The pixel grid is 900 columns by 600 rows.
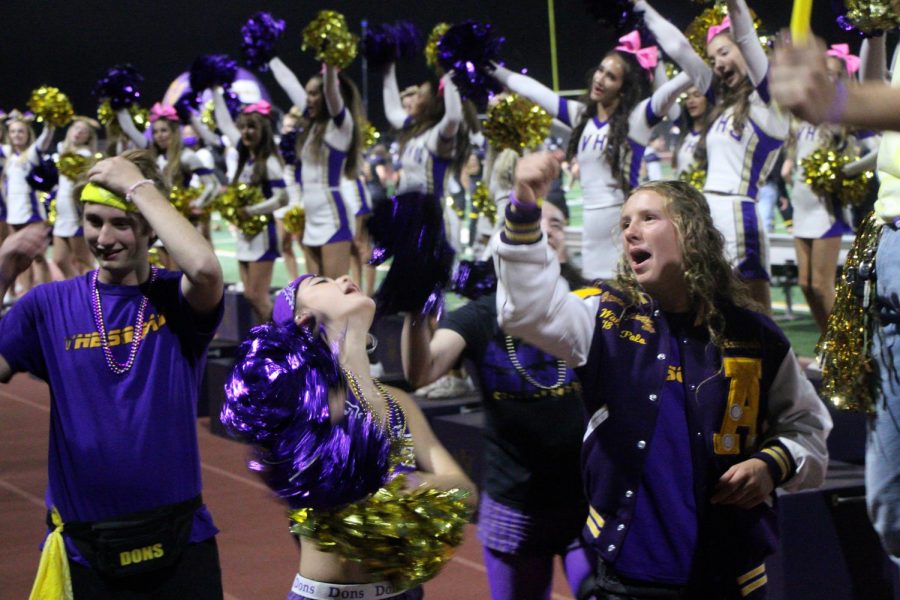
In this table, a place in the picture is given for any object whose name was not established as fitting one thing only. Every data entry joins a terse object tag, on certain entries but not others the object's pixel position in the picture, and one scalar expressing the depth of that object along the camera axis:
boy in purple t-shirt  2.60
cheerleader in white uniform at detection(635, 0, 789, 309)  5.30
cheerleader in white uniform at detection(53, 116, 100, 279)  11.02
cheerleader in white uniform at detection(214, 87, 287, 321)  8.29
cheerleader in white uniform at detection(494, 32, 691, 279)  5.87
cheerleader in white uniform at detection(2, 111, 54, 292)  12.09
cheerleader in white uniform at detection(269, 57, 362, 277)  8.02
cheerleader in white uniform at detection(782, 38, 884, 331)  6.36
